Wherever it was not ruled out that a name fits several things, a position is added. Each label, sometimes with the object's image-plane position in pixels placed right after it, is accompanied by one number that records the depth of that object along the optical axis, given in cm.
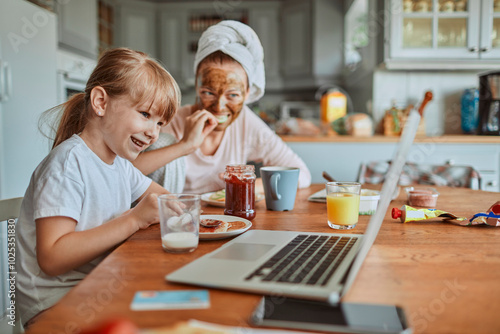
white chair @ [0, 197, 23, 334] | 94
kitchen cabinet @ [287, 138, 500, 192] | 285
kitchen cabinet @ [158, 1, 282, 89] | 500
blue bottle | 307
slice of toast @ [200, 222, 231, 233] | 82
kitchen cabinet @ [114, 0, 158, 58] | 493
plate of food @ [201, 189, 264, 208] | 117
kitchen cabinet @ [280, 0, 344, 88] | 458
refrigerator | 216
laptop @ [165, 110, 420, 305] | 52
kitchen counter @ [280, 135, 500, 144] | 281
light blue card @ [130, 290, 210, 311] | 47
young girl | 77
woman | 144
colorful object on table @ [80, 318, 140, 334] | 30
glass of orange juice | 90
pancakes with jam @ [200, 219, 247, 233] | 82
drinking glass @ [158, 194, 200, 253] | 72
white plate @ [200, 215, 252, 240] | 78
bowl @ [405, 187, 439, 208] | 118
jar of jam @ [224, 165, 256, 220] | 101
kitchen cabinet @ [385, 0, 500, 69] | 297
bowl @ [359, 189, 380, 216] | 107
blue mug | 110
